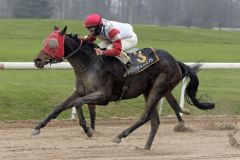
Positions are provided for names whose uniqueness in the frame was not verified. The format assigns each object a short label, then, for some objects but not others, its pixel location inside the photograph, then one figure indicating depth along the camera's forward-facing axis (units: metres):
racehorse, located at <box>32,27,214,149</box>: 11.59
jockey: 11.83
